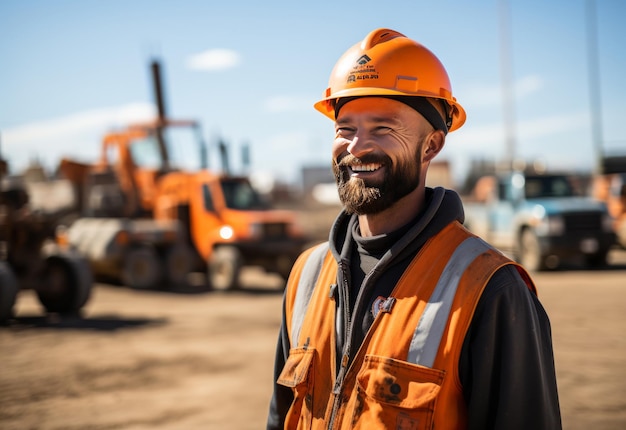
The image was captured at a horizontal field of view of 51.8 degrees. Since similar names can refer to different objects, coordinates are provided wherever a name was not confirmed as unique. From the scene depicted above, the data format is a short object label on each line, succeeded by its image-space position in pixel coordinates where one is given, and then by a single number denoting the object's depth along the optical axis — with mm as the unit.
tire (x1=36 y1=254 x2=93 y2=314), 10461
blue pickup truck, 14219
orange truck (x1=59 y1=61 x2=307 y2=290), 13719
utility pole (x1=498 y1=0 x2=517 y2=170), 28097
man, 1807
